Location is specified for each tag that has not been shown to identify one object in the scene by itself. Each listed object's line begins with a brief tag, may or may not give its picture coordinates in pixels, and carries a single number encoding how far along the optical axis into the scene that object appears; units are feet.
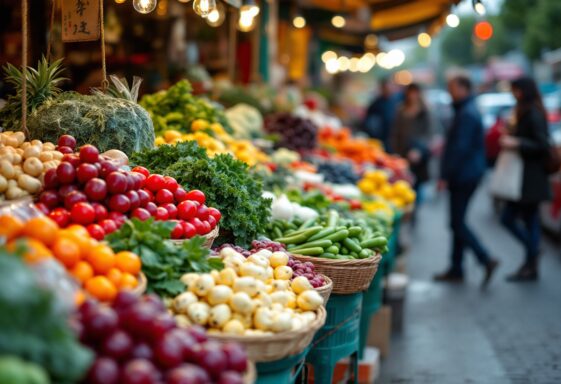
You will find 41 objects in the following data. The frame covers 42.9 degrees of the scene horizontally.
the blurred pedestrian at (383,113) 47.73
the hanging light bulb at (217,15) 18.91
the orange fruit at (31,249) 7.39
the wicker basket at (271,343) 9.09
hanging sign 14.71
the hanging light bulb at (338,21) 46.57
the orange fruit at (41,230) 8.62
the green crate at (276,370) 9.56
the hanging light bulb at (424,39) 43.88
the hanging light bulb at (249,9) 21.35
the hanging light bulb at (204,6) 16.60
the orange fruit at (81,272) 8.62
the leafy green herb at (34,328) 6.37
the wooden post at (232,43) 25.41
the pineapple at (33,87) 14.58
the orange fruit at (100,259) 9.00
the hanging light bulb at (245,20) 21.40
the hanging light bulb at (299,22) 35.80
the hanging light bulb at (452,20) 26.96
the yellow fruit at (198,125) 19.86
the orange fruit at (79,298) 7.91
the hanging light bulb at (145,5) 15.48
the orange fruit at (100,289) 8.52
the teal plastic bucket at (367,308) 17.90
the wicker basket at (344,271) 13.69
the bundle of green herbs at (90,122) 13.79
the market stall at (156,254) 7.21
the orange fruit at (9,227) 8.61
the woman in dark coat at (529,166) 28.19
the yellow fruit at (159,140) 17.38
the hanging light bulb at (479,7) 20.94
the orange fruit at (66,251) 8.63
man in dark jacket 27.99
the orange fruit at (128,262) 9.18
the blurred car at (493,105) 79.05
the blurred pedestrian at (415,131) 38.81
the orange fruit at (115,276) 8.84
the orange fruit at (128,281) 8.90
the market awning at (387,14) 50.60
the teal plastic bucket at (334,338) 13.51
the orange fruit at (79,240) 9.07
